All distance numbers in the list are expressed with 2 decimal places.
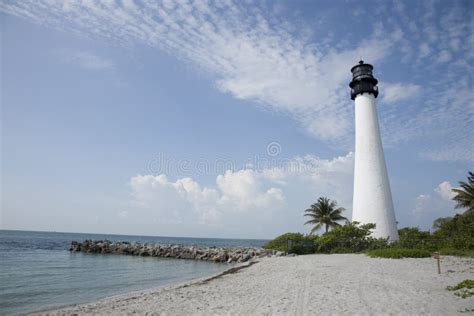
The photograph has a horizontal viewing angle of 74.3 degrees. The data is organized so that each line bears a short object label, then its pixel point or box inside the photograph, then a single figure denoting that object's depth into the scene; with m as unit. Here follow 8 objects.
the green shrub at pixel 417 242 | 21.89
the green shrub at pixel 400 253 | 18.33
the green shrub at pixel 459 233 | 21.16
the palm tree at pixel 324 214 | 34.47
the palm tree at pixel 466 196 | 28.83
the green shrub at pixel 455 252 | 18.98
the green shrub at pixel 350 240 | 22.88
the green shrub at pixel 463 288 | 8.81
